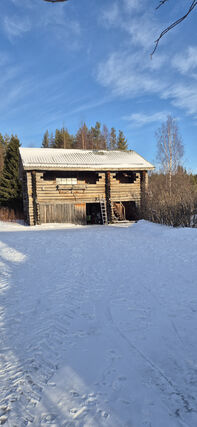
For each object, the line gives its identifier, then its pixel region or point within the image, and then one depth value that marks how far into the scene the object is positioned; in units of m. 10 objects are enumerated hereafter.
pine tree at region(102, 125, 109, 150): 40.28
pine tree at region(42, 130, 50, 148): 47.03
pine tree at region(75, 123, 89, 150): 37.91
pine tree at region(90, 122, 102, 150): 40.28
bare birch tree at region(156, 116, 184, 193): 23.50
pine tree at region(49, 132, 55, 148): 46.44
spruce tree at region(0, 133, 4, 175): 38.59
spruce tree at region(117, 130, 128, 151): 41.12
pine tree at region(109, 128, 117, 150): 41.83
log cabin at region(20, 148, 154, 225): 16.02
